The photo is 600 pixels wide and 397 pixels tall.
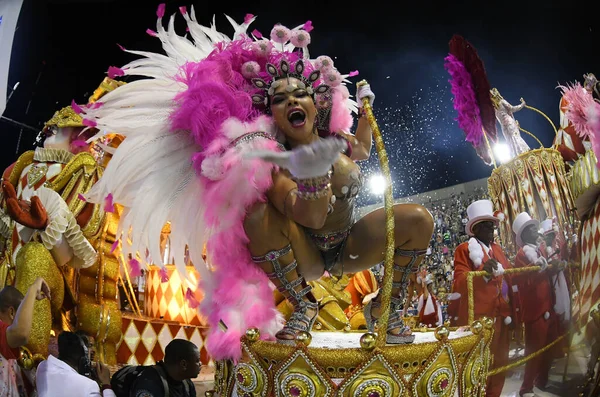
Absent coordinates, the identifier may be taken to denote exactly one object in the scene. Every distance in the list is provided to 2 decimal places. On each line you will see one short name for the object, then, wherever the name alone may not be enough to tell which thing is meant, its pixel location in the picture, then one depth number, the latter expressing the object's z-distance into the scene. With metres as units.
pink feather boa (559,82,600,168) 1.85
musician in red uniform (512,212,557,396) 2.64
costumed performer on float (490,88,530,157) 3.50
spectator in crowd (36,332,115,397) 1.80
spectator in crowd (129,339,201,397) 1.89
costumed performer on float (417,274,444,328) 4.14
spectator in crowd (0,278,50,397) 2.05
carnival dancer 1.42
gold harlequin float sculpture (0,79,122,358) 2.39
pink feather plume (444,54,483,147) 3.33
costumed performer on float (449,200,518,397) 2.75
